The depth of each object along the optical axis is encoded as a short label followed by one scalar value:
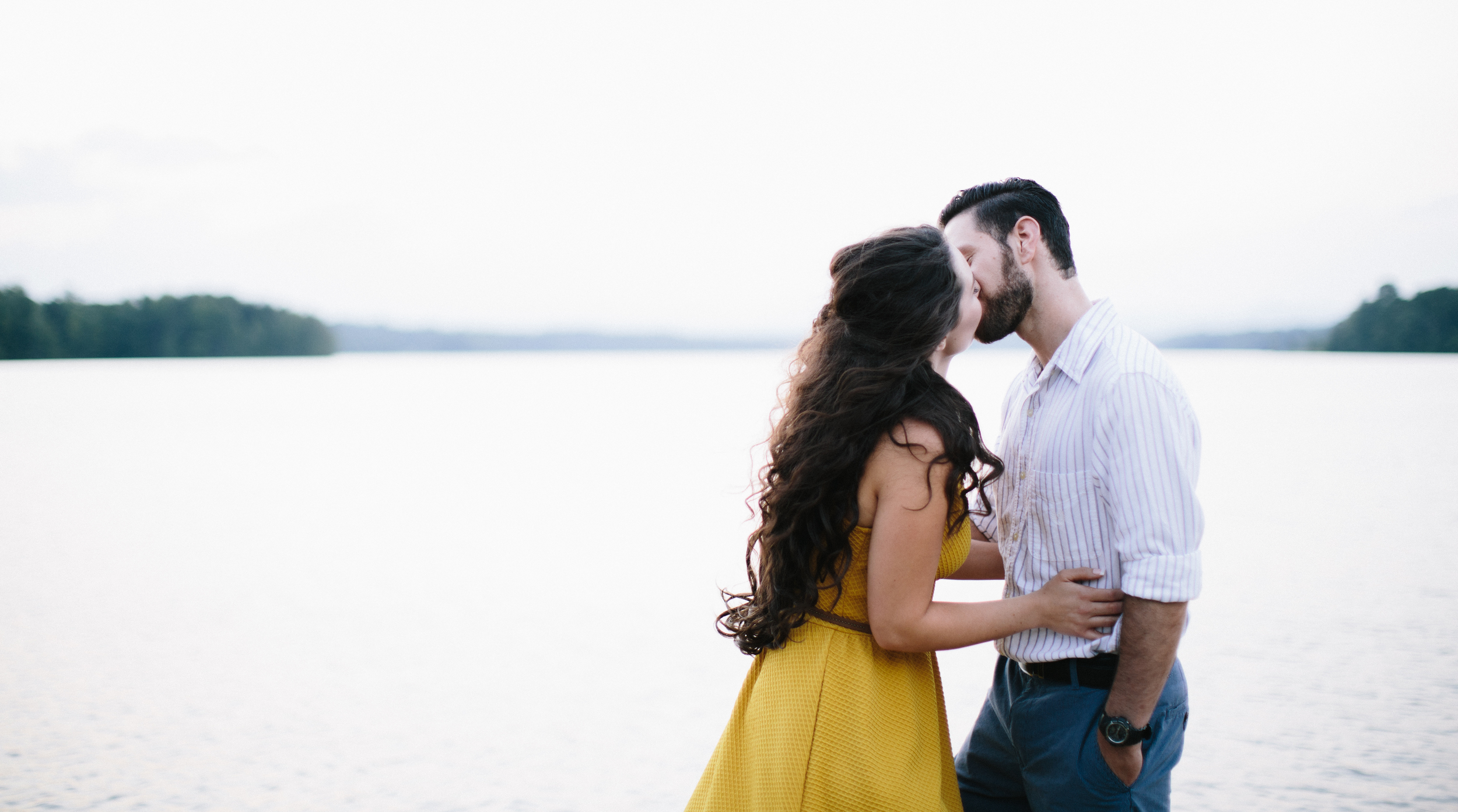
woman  1.59
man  1.62
